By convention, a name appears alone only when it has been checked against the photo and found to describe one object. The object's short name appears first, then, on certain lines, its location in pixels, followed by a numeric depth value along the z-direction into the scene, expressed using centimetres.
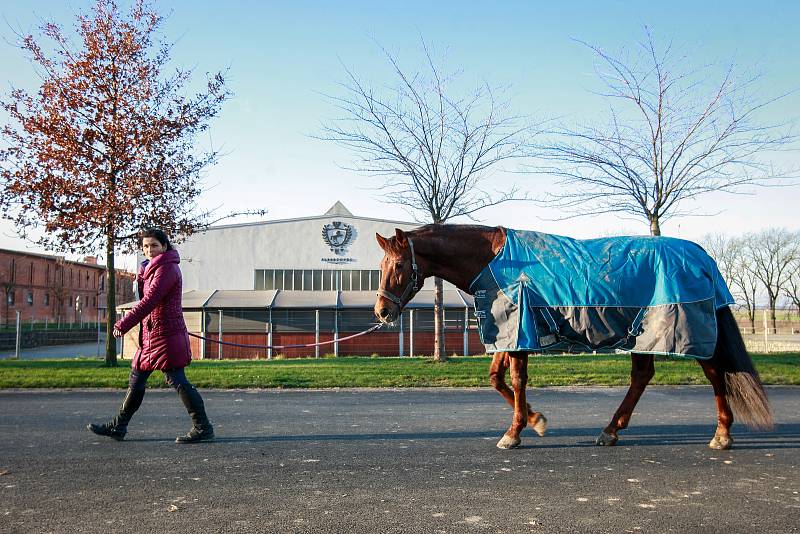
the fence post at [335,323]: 3066
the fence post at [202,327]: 3030
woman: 622
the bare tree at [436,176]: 1866
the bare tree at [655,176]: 1695
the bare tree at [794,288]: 6112
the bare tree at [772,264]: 6144
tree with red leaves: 1560
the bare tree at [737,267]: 6366
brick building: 5666
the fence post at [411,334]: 2922
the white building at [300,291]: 3050
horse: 580
